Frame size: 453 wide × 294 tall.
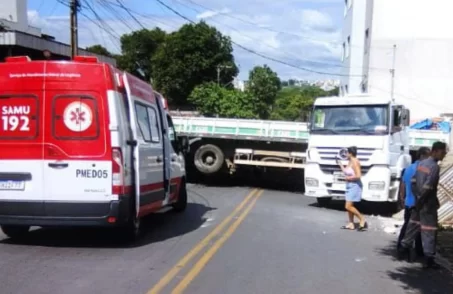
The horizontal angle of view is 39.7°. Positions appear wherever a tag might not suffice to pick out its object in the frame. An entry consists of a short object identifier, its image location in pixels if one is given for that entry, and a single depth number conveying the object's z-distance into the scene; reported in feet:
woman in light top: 40.24
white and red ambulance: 28.76
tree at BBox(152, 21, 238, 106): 191.01
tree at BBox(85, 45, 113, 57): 237.86
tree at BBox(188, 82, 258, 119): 175.52
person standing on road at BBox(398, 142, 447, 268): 27.47
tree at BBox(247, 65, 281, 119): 223.14
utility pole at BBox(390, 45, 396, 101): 115.13
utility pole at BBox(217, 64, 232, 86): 197.92
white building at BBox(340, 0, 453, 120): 114.01
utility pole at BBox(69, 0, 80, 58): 72.64
